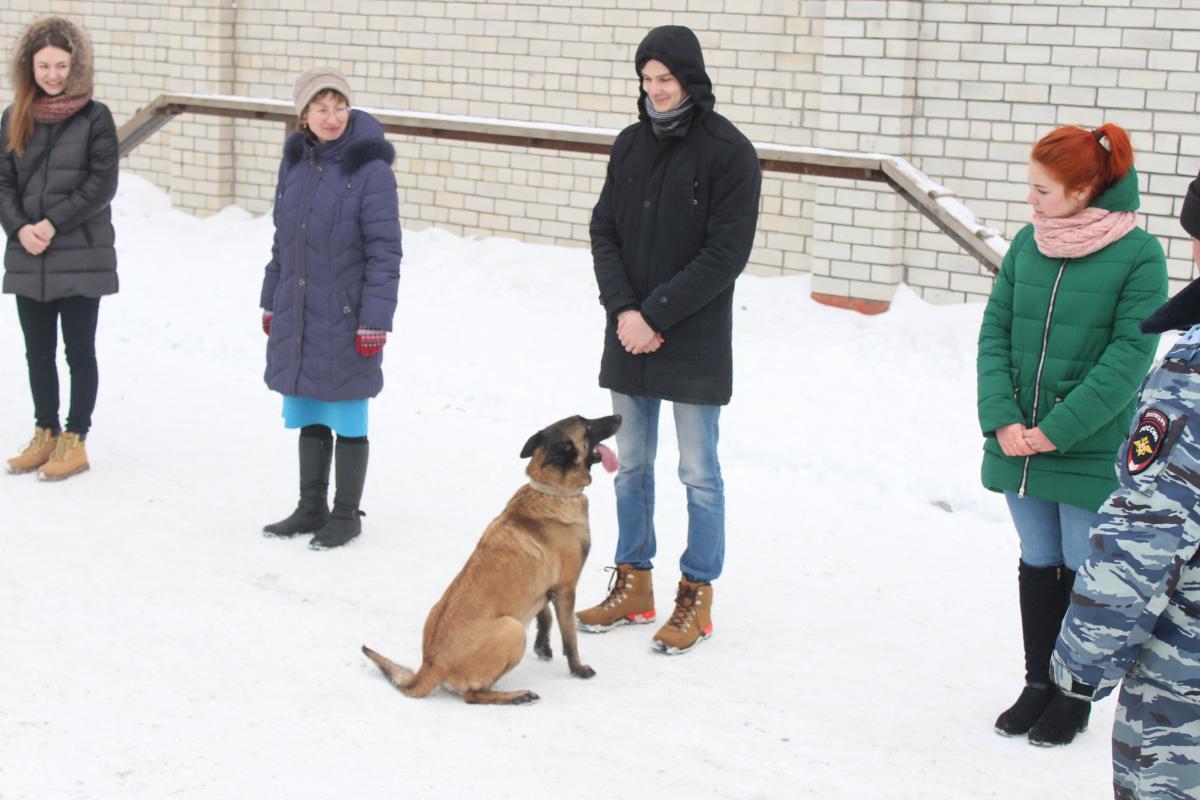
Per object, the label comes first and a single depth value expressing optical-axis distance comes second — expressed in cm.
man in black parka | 447
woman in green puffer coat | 377
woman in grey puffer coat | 597
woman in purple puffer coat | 525
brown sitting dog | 402
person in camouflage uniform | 226
